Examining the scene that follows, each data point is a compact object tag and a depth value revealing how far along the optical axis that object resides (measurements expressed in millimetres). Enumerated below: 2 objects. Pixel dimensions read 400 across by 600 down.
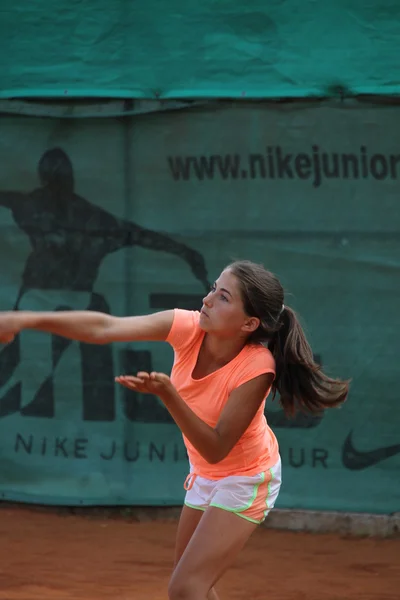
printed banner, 12922
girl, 7234
